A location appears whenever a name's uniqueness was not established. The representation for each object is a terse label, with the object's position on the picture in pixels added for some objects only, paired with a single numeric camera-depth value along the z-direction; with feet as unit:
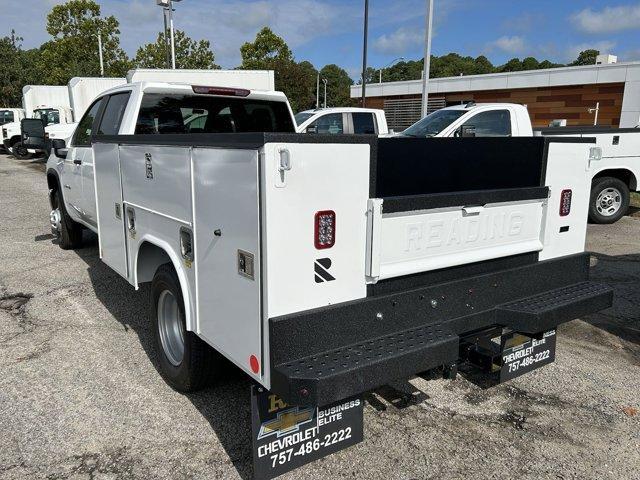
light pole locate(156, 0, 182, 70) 70.38
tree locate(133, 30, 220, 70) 124.98
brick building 74.33
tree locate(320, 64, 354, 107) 239.93
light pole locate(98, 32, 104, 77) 116.93
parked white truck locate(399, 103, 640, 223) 30.91
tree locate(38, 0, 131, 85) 126.52
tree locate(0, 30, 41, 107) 143.23
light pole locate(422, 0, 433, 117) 58.85
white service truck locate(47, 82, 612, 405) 7.80
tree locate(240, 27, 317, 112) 132.87
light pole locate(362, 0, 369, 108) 71.77
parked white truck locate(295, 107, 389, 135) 37.91
